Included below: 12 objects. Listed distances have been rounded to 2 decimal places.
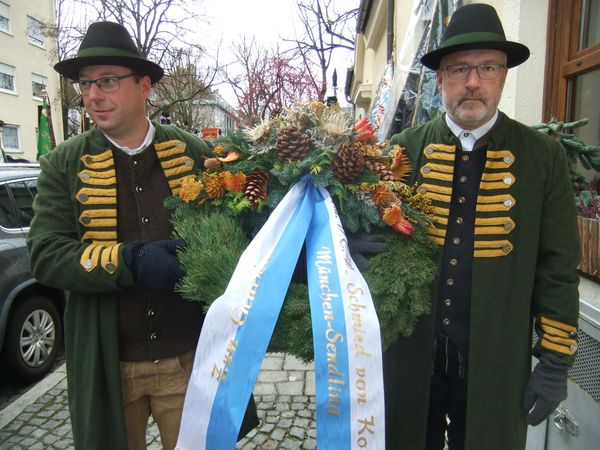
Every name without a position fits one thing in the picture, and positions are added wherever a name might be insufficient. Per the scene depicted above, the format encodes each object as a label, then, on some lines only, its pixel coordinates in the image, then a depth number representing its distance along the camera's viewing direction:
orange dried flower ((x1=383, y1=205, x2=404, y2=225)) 1.61
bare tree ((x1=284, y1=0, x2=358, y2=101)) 19.91
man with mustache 1.86
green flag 9.61
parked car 4.07
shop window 2.69
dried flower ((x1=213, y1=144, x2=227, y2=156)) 1.90
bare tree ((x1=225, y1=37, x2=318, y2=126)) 22.68
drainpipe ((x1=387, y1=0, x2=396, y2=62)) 7.26
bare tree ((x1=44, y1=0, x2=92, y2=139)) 17.52
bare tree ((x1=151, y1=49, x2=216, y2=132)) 22.05
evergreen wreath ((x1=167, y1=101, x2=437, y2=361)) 1.57
